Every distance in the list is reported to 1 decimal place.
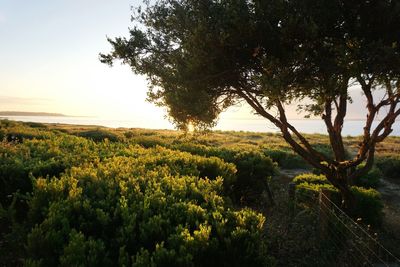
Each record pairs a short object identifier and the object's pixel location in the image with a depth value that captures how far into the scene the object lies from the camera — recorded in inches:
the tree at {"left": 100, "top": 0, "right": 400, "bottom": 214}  325.1
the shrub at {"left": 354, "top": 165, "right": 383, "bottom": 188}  703.1
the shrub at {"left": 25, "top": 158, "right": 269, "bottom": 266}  174.4
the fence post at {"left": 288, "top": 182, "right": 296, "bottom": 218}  479.5
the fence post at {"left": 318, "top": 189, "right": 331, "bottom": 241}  366.9
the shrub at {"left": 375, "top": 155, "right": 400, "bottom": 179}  853.8
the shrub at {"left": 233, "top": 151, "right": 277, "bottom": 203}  522.9
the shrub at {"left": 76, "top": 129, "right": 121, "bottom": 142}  1004.6
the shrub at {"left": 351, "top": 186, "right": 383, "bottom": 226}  441.1
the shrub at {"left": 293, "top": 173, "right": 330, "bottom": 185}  555.2
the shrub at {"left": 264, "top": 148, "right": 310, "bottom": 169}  937.1
